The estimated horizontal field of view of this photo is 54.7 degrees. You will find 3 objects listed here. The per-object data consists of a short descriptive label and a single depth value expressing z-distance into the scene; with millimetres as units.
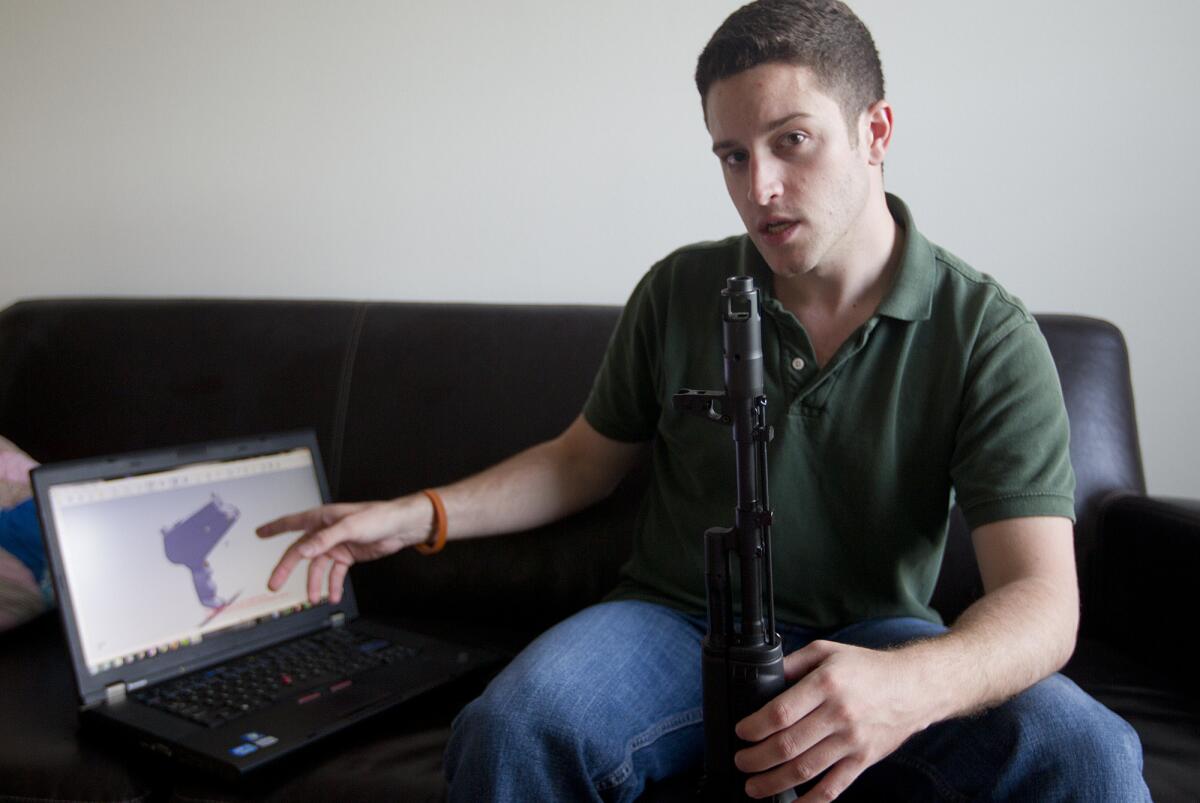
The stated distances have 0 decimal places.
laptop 1340
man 1088
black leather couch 1306
